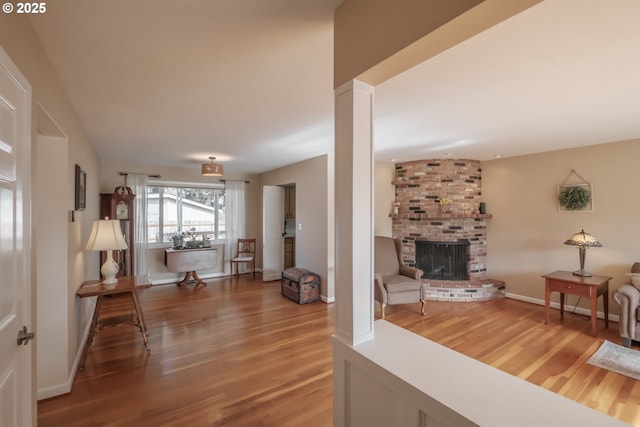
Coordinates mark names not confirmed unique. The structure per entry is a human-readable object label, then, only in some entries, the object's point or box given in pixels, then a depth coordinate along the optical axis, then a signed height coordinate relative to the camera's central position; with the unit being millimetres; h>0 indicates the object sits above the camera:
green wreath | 3893 +248
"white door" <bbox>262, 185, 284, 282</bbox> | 5883 -343
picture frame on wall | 2634 +276
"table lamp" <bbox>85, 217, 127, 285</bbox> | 2676 -238
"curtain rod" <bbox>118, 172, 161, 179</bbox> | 5267 +805
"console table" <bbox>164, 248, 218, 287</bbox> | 5348 -874
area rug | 2541 -1397
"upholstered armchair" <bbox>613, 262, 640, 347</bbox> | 2939 -1049
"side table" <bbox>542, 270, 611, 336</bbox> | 3292 -890
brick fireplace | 4898 +133
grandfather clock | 4855 +46
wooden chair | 6313 -829
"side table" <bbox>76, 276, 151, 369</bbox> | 2625 -716
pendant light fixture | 4238 +708
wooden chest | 4453 -1141
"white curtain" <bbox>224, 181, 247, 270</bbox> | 6328 +64
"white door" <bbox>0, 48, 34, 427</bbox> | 1084 -117
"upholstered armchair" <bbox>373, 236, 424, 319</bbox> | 3764 -903
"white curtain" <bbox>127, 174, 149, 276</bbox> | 5324 -115
